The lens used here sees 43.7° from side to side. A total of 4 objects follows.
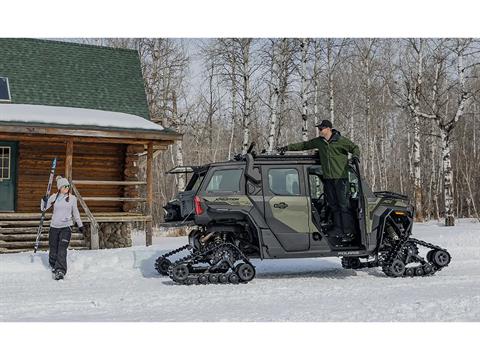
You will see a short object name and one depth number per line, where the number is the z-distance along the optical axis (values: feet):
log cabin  51.96
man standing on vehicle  30.35
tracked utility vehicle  30.04
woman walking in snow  32.48
